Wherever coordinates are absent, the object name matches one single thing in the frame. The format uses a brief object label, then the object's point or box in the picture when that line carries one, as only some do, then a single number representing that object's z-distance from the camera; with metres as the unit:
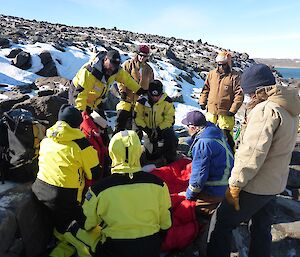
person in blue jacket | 2.64
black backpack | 2.77
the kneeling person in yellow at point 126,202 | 2.09
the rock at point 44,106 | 4.71
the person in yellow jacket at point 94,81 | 3.57
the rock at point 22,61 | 9.30
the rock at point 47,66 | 9.52
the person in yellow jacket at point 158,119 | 4.08
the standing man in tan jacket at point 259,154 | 2.03
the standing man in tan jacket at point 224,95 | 4.18
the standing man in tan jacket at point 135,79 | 4.21
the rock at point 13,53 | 9.79
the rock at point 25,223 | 2.48
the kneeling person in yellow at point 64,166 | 2.49
